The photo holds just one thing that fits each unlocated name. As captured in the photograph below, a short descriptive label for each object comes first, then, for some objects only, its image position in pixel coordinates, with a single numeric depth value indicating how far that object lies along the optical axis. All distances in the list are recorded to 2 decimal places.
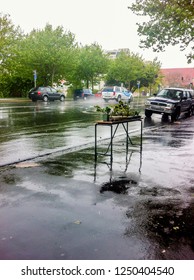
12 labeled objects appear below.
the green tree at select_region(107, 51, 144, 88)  68.62
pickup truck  20.19
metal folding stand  7.80
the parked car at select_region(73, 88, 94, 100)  48.72
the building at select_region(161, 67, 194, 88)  95.62
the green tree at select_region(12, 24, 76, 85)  44.75
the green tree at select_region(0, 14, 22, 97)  40.53
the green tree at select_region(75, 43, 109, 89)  58.59
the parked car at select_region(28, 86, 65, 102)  37.78
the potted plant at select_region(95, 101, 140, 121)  8.02
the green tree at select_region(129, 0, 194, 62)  23.43
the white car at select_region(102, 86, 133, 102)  41.16
